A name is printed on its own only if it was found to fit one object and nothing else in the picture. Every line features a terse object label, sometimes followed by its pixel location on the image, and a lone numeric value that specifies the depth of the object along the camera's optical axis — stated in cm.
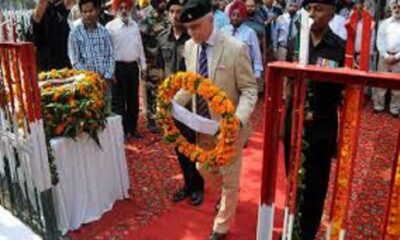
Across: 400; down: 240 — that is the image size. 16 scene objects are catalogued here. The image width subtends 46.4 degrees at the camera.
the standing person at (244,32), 602
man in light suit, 310
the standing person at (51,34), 523
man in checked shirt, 502
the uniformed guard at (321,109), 268
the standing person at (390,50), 673
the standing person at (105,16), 648
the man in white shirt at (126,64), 559
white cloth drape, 369
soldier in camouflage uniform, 601
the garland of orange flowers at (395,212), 173
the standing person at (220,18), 650
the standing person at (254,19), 683
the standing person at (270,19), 804
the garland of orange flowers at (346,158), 180
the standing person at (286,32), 767
